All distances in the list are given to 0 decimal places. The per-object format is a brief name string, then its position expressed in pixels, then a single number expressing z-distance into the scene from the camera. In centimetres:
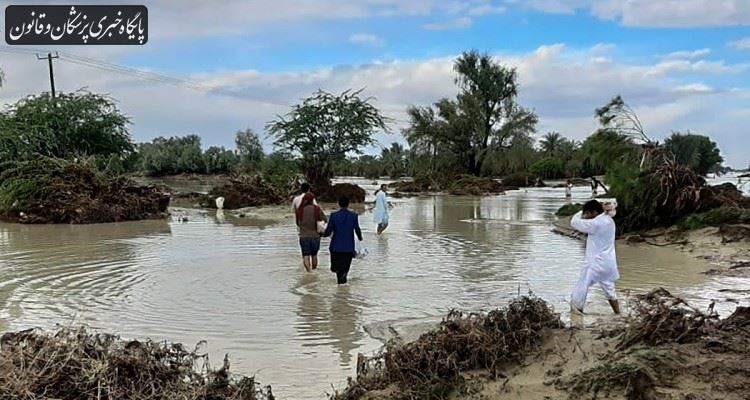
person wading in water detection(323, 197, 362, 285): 1190
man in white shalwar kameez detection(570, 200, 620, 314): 921
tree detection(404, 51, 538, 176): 6844
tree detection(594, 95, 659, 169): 2119
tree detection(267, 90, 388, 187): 4047
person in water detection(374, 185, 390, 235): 2159
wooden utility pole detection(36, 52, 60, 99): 4568
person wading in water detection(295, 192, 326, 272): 1325
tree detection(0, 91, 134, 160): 3216
